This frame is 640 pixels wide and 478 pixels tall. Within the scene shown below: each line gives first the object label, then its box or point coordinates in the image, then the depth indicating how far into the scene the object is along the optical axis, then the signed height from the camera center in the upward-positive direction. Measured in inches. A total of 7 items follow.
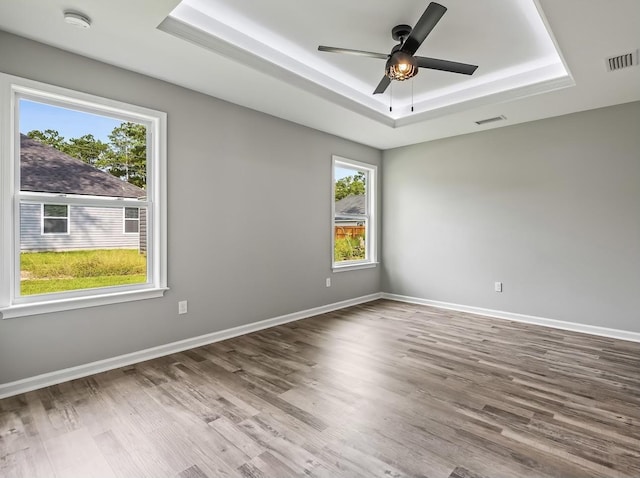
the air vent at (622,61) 107.0 +57.0
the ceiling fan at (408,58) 94.1 +52.8
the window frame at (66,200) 94.7 +11.6
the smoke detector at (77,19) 86.2 +55.9
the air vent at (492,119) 162.1 +57.1
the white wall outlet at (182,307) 130.1 -27.2
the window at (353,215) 201.9 +13.7
